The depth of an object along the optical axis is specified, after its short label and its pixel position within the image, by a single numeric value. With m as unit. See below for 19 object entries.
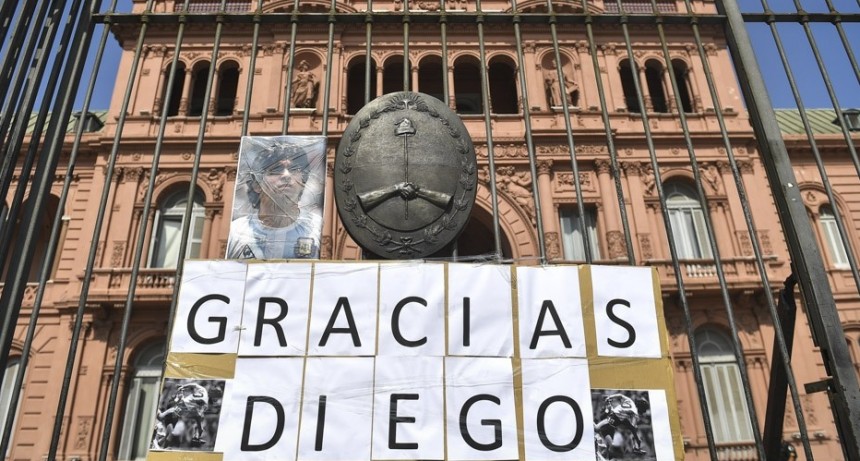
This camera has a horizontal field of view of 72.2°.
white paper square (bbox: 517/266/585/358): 3.63
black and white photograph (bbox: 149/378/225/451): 3.42
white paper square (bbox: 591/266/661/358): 3.66
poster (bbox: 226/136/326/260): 4.01
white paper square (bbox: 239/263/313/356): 3.59
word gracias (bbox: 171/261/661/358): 3.60
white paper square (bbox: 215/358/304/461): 3.38
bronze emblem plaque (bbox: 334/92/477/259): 4.02
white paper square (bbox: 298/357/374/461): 3.37
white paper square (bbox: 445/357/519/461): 3.37
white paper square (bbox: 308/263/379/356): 3.58
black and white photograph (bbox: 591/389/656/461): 3.45
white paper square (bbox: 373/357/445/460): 3.37
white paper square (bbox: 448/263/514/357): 3.61
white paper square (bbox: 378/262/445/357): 3.58
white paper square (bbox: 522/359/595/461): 3.40
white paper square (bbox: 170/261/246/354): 3.60
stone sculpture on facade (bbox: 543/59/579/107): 18.91
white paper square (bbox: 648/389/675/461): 3.46
